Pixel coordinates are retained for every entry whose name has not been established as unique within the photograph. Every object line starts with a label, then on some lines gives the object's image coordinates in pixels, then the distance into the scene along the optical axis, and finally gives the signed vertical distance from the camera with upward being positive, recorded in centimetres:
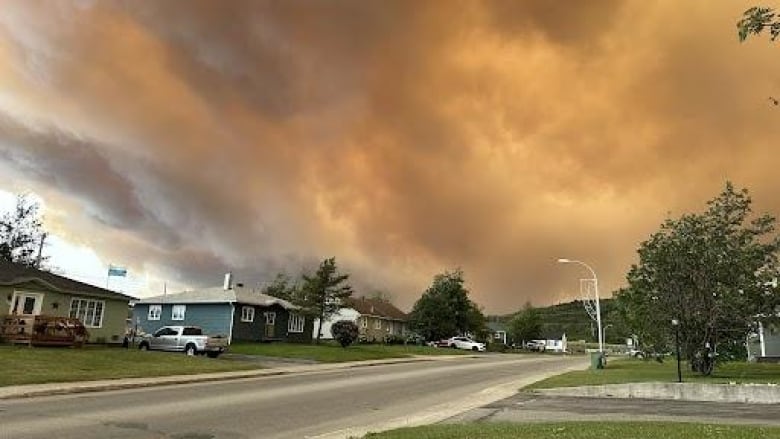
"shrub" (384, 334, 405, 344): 7851 +191
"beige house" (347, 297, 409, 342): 8294 +451
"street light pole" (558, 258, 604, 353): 4281 +511
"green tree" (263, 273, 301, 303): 9375 +901
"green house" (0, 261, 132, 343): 3634 +223
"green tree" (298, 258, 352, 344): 5429 +483
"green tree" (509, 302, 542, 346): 10512 +559
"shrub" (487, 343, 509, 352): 8981 +184
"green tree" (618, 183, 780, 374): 2984 +406
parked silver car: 3928 +23
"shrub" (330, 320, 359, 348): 5225 +161
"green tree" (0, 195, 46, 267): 7379 +1057
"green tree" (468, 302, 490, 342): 8781 +470
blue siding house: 5372 +272
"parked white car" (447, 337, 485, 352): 7806 +178
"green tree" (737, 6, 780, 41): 855 +438
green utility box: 3884 +32
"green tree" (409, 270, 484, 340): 8300 +589
